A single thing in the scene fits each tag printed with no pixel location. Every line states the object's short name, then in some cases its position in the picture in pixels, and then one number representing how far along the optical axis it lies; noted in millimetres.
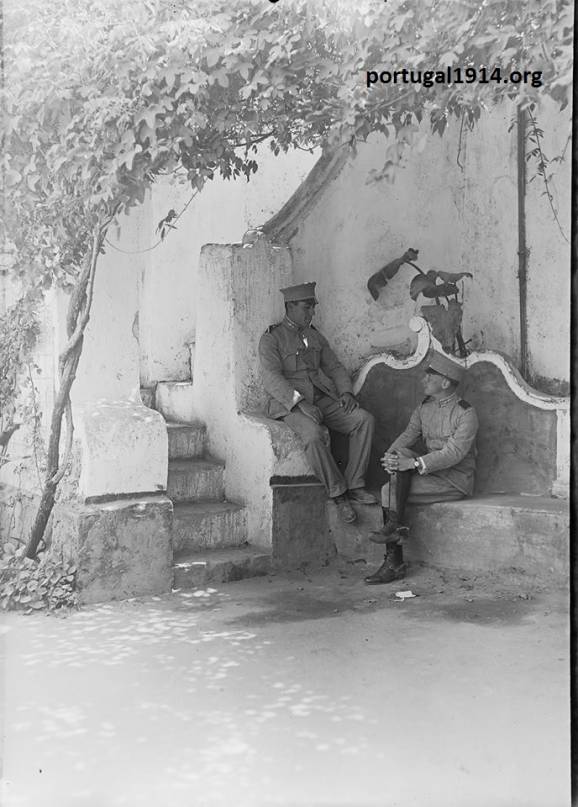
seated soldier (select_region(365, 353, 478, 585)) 6699
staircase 6625
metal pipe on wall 6992
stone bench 6430
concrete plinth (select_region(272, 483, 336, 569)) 7031
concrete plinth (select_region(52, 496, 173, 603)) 6145
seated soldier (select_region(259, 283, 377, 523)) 7129
